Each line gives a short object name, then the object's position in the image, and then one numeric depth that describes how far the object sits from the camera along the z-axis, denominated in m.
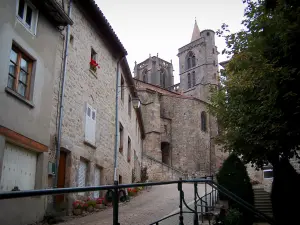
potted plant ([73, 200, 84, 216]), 5.66
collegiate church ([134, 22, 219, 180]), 35.50
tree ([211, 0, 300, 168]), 6.77
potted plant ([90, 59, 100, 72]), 12.66
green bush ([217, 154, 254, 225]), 13.55
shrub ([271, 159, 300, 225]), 11.23
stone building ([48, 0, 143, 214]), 10.16
